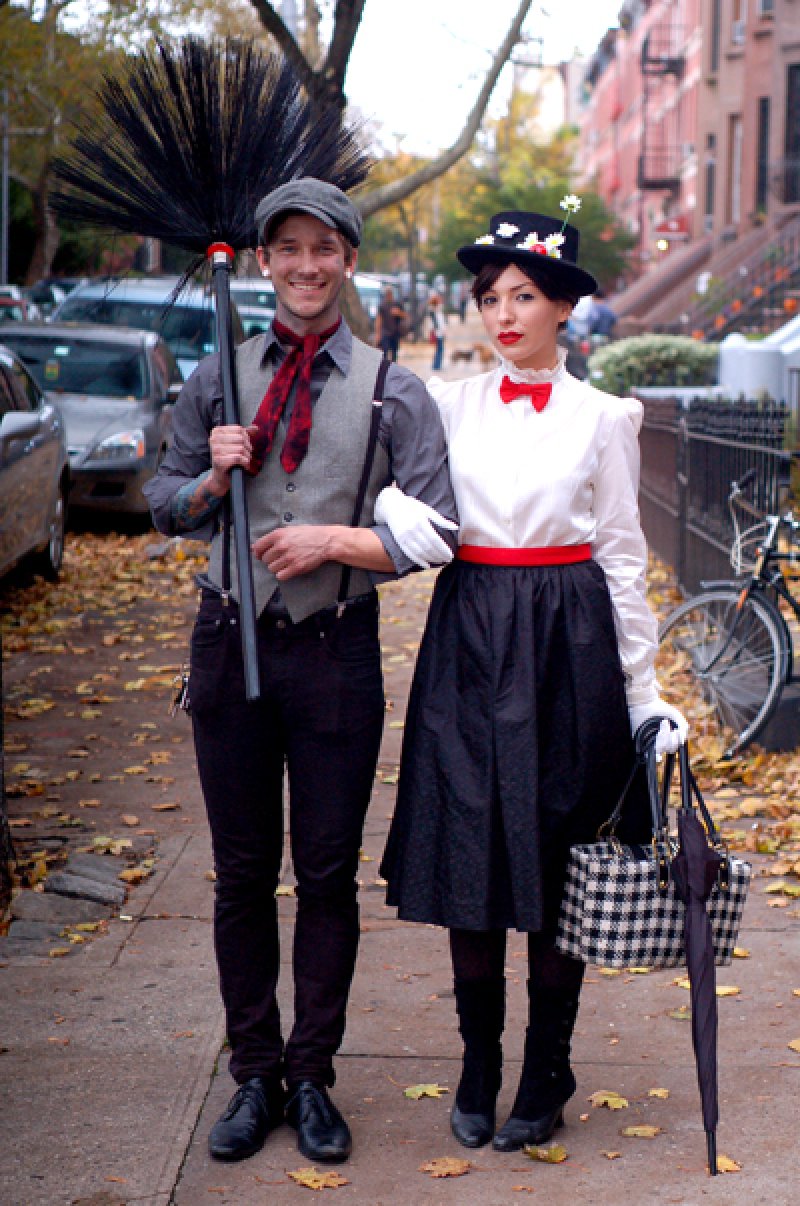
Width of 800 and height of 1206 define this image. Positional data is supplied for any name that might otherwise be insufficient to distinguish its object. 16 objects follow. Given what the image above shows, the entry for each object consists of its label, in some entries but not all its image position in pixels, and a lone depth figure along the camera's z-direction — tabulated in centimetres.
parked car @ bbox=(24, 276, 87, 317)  3528
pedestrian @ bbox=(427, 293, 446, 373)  3778
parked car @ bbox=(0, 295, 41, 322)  2562
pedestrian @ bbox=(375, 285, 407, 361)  3216
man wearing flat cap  357
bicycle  742
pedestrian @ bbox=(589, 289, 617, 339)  2928
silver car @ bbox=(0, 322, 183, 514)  1402
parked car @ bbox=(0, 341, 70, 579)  1016
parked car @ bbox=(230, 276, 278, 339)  1781
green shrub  2014
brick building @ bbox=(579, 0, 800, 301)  3067
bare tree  1459
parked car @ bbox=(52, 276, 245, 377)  1671
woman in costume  363
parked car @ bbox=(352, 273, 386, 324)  3907
